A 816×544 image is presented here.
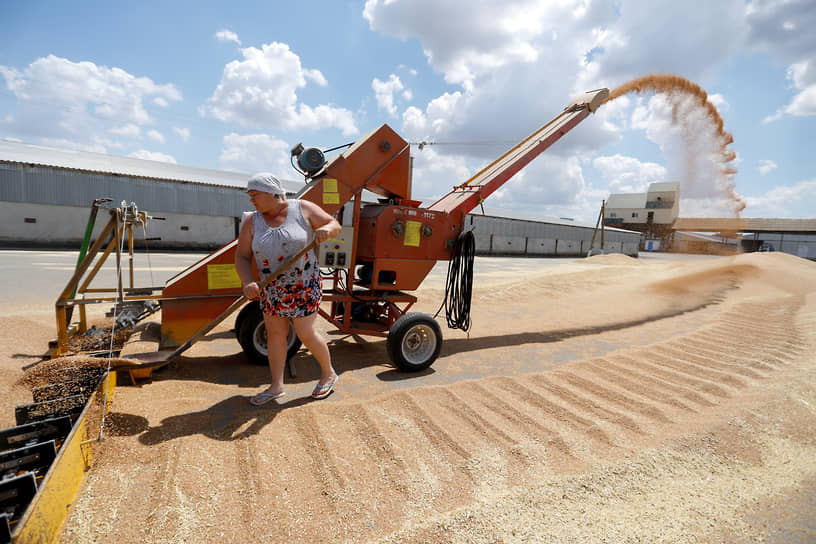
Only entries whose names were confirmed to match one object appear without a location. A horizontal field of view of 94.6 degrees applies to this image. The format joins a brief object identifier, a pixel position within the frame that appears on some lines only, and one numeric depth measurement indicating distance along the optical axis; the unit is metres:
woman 2.86
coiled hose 4.88
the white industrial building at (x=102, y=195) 18.45
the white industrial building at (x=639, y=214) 44.62
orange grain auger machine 3.75
